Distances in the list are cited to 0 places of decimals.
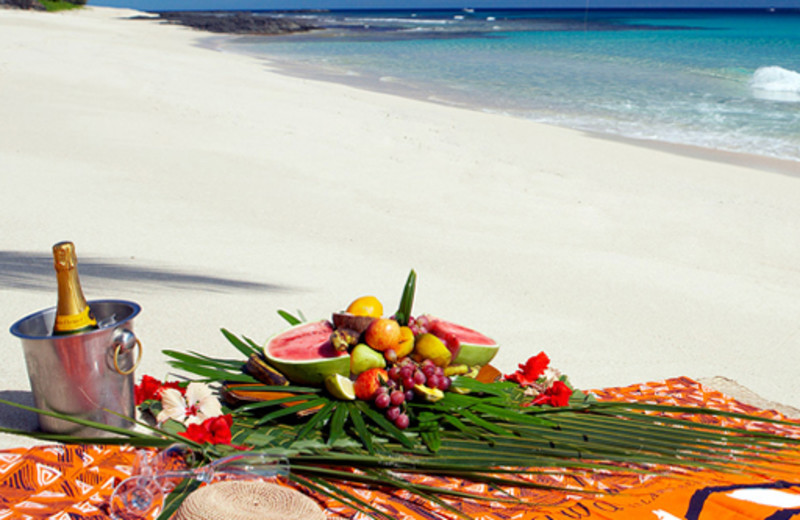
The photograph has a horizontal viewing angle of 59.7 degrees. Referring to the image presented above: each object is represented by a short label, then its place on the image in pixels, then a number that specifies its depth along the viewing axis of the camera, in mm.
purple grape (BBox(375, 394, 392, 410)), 2298
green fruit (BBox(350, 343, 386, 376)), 2479
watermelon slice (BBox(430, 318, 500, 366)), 2641
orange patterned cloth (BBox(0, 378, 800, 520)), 1893
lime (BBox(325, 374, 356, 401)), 2381
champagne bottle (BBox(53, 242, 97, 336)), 2146
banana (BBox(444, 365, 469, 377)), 2596
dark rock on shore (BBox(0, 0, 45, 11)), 38906
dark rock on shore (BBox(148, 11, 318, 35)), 44709
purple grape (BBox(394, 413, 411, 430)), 2260
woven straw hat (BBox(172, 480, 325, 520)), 1598
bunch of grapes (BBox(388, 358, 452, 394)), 2385
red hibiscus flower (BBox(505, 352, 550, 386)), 2707
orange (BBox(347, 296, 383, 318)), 2645
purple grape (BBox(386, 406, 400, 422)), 2271
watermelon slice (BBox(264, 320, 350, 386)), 2453
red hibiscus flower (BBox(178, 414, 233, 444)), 2121
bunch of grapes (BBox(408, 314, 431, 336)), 2645
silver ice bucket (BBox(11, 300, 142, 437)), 2131
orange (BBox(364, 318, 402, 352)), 2479
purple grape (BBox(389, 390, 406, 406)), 2297
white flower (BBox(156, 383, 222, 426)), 2354
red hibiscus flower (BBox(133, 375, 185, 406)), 2479
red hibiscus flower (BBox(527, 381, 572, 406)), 2494
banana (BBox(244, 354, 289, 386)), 2512
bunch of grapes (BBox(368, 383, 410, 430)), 2266
